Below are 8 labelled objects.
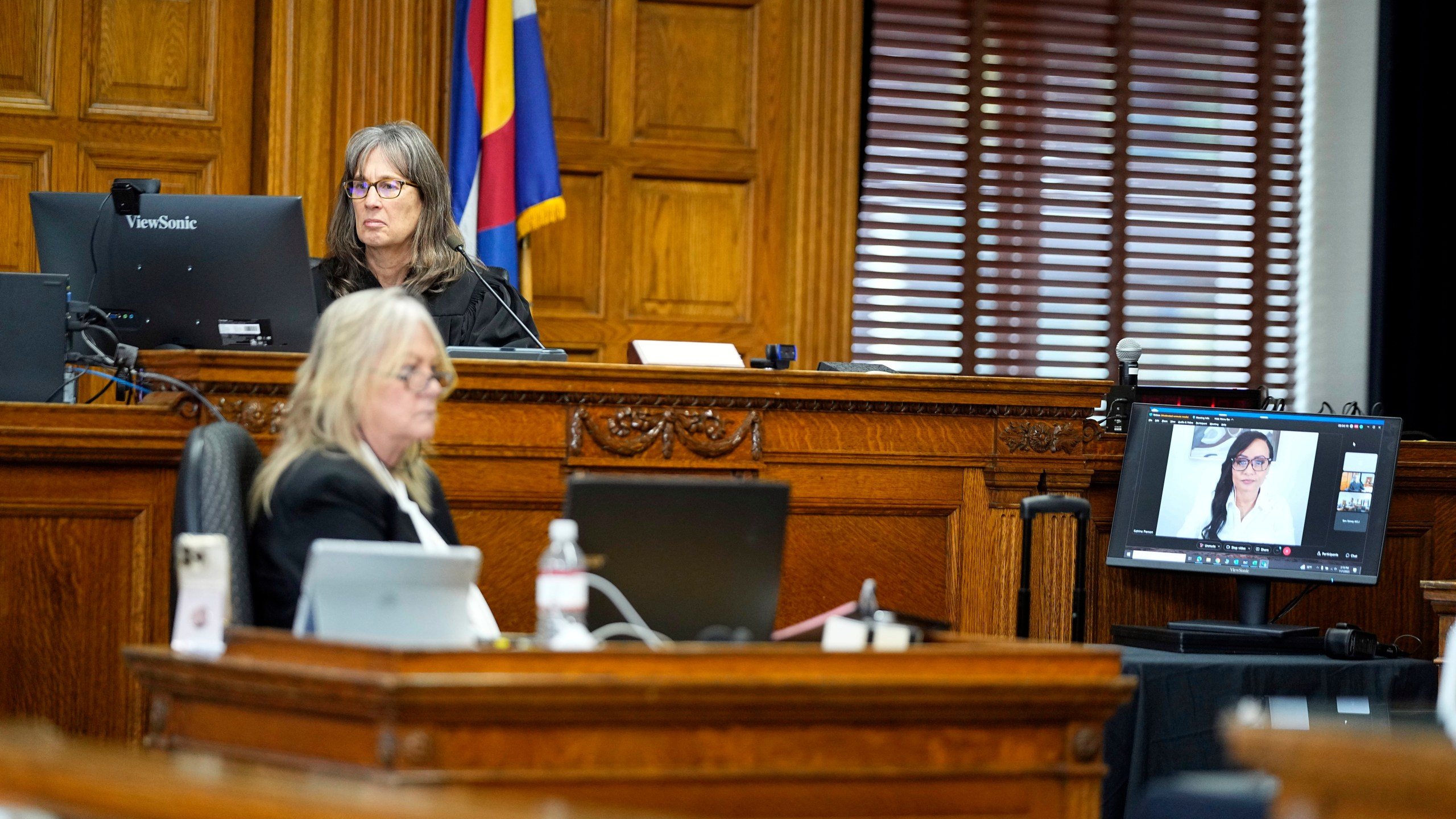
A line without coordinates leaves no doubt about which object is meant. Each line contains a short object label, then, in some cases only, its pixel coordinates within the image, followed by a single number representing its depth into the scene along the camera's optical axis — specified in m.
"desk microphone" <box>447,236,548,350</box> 7.43
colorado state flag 9.48
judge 7.21
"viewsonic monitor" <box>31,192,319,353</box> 6.48
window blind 11.00
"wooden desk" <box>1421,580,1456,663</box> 6.68
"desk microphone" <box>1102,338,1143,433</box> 7.44
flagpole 9.55
